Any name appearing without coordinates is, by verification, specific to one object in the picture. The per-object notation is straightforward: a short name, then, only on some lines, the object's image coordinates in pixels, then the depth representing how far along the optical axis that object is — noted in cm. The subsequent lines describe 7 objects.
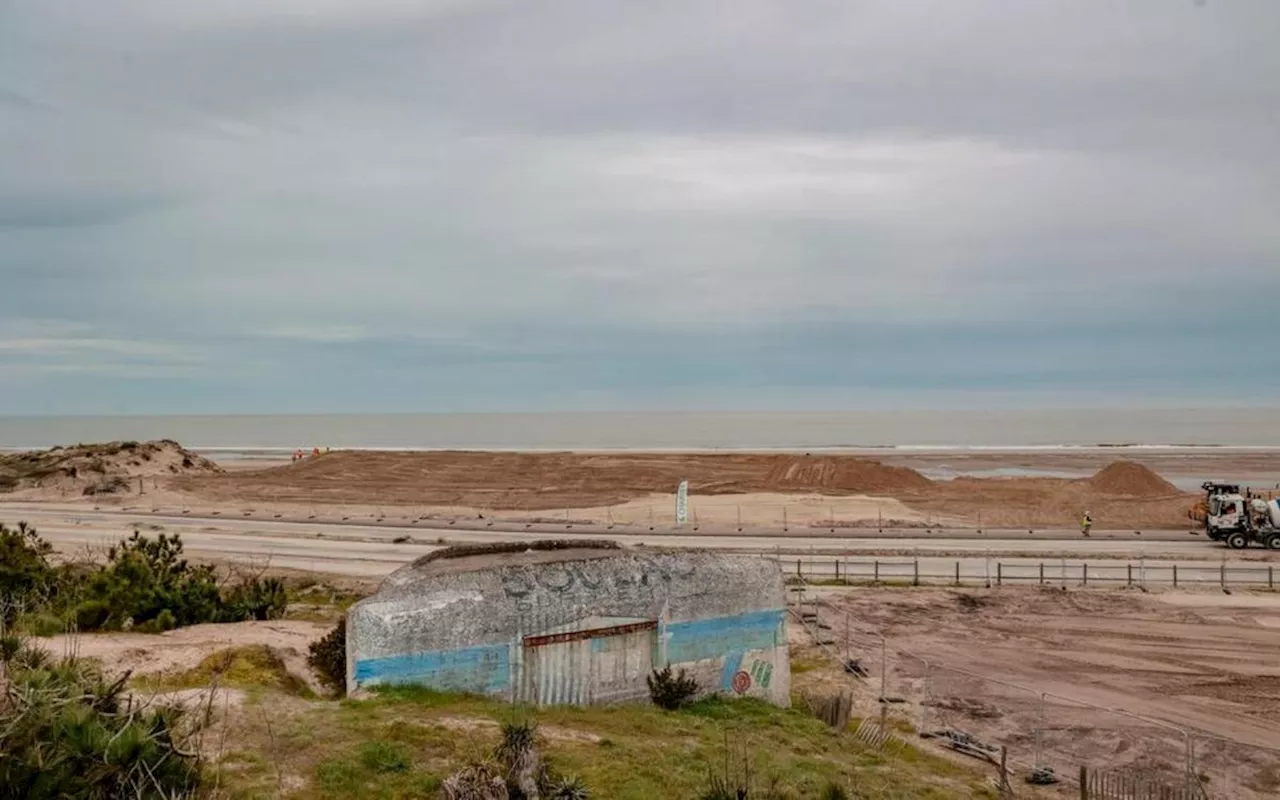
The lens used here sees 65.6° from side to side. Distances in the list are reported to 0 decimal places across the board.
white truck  4550
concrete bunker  1627
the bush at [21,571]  2283
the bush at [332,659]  1777
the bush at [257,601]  2439
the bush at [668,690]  1791
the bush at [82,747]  830
